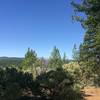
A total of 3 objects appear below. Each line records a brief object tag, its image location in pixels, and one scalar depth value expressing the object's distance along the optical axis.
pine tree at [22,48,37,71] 30.78
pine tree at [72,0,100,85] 8.47
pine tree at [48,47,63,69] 31.54
